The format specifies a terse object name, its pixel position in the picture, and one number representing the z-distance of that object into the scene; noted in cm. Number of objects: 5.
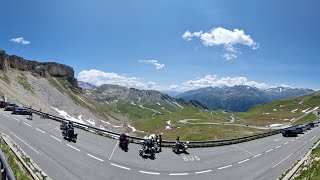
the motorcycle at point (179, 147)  2415
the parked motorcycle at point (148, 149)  2184
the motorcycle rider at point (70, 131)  2472
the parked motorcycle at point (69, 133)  2470
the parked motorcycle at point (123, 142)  2375
